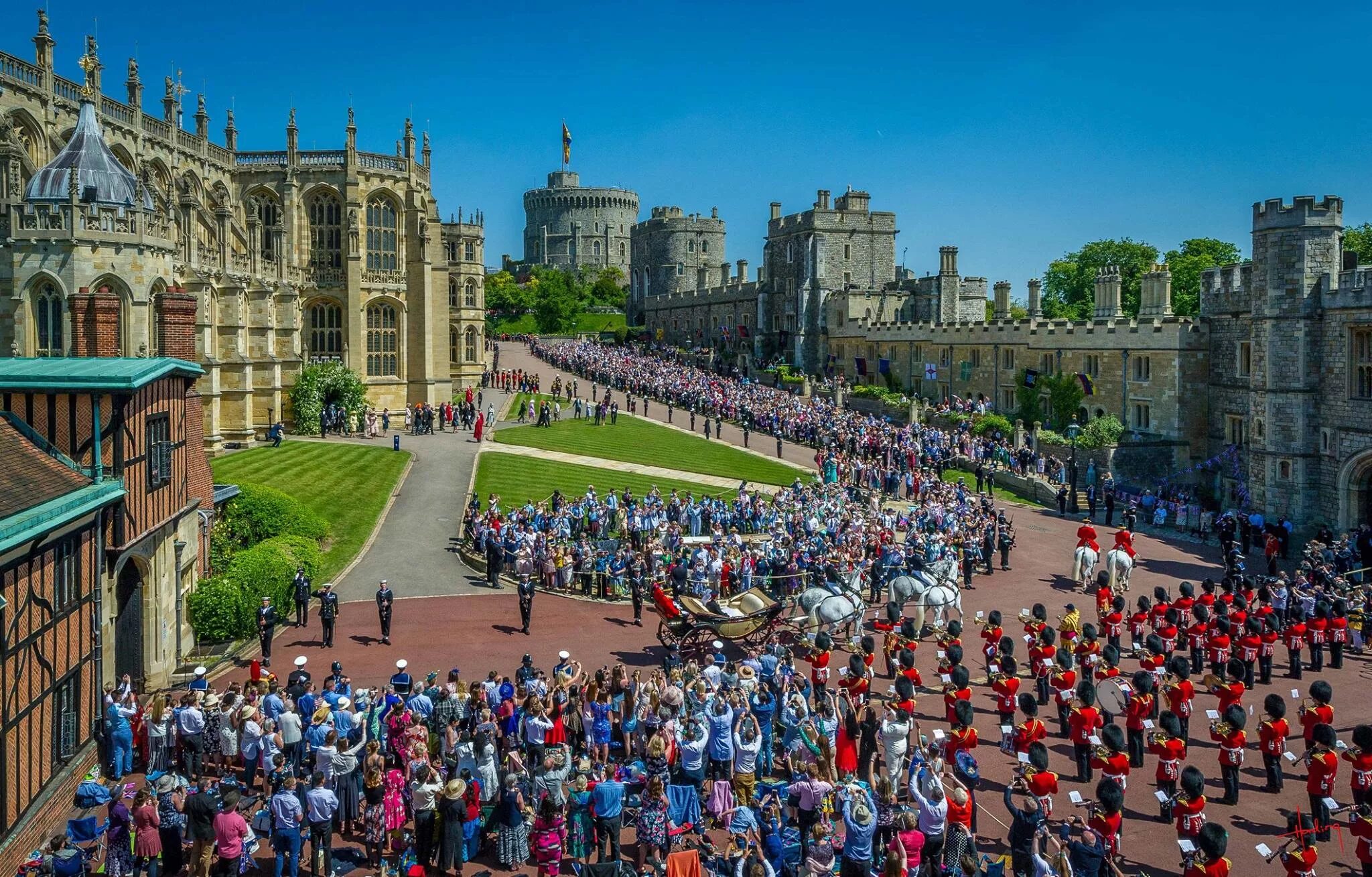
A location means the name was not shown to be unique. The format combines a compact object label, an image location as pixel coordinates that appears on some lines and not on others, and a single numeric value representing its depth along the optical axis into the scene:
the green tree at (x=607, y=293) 127.31
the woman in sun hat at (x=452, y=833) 12.74
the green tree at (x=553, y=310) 108.06
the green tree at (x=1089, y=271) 85.79
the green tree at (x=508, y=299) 117.25
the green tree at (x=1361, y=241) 64.81
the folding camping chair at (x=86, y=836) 12.15
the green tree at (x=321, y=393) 46.88
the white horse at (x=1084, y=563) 27.97
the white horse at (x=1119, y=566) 26.84
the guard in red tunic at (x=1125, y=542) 27.55
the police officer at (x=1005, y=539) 30.36
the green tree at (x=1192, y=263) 76.50
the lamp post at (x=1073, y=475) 40.03
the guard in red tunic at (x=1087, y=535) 28.28
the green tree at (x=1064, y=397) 51.16
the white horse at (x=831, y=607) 20.73
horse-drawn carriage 19.78
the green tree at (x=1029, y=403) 53.53
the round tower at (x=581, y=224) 146.75
